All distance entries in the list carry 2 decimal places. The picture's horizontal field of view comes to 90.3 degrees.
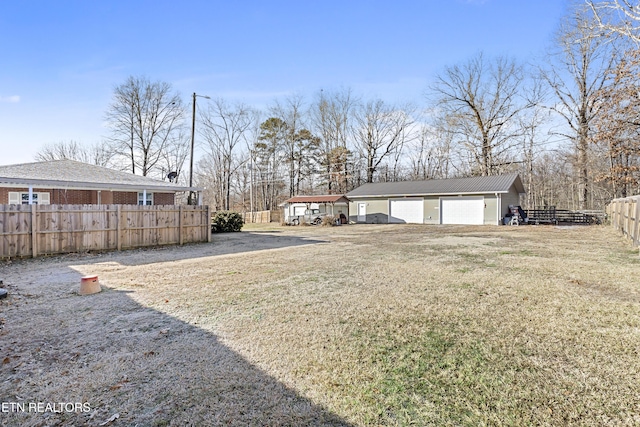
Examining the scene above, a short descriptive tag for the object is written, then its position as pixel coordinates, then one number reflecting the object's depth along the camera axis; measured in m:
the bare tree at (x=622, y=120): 13.41
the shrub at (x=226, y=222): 17.88
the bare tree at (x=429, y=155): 33.16
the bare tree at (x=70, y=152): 36.81
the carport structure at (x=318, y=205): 27.02
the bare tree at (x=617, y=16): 8.72
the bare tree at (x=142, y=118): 30.59
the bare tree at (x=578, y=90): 23.09
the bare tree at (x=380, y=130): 34.06
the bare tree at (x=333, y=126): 34.78
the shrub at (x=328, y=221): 24.95
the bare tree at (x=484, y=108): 28.30
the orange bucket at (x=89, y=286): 5.16
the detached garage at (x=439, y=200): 21.79
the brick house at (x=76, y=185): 13.37
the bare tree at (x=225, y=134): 36.00
